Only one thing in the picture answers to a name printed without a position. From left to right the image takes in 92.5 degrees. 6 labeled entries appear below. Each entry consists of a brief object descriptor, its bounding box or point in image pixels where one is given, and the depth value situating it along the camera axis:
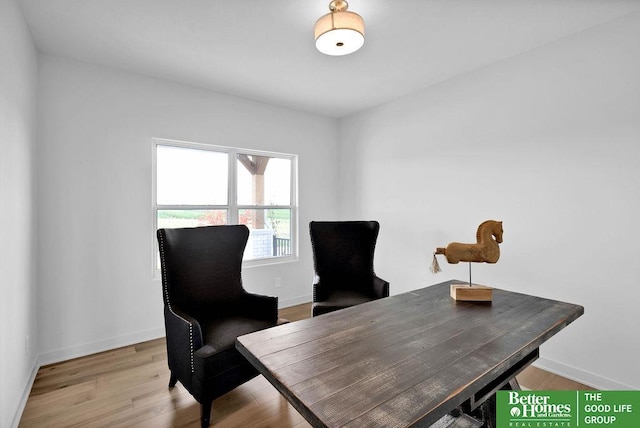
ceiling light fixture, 1.81
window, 3.11
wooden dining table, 0.84
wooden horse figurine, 1.78
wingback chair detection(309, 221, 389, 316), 2.85
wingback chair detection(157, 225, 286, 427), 1.72
